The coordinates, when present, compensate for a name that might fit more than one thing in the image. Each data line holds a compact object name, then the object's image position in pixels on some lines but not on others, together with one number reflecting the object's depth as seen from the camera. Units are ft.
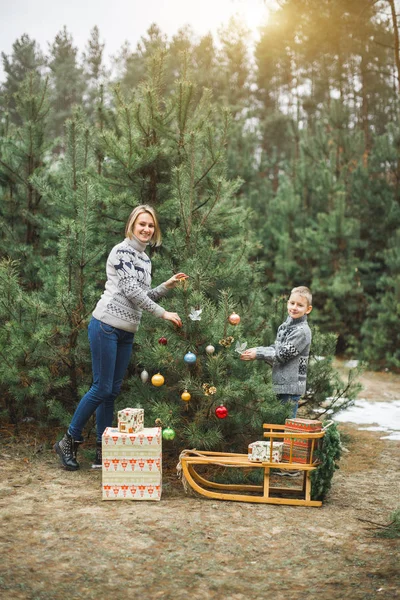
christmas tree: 14.53
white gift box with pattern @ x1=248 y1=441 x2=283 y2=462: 13.29
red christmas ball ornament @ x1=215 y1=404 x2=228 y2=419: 13.85
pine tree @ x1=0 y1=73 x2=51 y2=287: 20.43
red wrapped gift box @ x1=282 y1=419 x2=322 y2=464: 13.49
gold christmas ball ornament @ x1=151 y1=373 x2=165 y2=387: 14.16
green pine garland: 13.09
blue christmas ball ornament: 14.05
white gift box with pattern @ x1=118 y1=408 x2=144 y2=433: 13.14
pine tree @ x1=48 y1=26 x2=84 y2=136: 89.15
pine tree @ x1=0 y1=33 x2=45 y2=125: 82.12
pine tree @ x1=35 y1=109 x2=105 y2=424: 16.15
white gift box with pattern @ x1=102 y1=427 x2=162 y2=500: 13.01
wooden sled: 13.10
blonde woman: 14.15
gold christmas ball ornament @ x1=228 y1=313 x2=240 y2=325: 14.25
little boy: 15.44
